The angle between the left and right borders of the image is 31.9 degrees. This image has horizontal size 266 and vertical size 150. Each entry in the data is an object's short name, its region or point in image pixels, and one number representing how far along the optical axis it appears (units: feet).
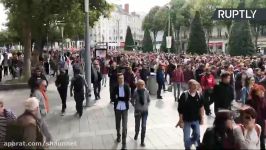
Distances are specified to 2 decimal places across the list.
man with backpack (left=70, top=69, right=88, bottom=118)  49.32
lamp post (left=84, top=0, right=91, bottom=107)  59.47
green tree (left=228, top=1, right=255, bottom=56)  155.12
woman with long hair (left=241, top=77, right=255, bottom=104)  40.78
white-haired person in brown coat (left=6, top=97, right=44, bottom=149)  23.07
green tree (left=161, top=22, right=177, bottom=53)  210.10
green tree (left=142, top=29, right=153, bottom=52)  261.24
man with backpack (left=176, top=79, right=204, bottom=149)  30.77
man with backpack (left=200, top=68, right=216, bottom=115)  50.05
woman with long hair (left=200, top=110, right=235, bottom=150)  20.98
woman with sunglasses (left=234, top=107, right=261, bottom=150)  21.28
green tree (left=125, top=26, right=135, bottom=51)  295.48
